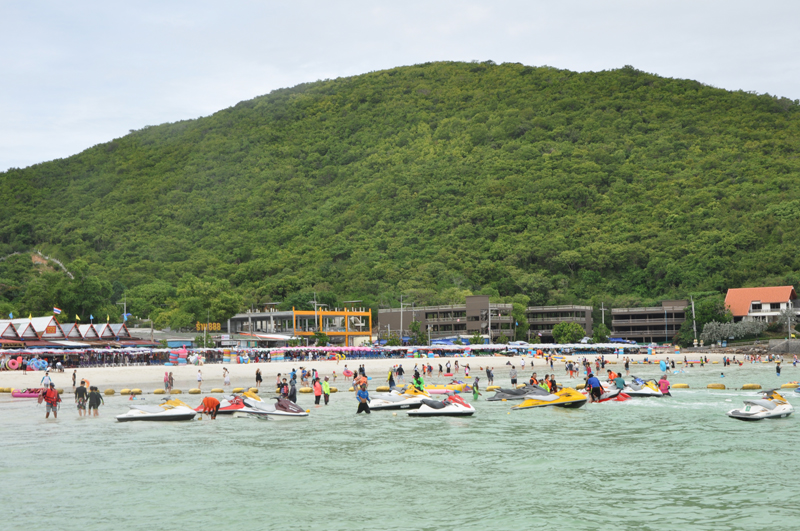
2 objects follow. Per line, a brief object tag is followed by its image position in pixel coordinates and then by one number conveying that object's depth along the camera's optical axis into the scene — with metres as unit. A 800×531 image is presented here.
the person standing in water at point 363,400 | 31.95
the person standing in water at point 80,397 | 31.20
